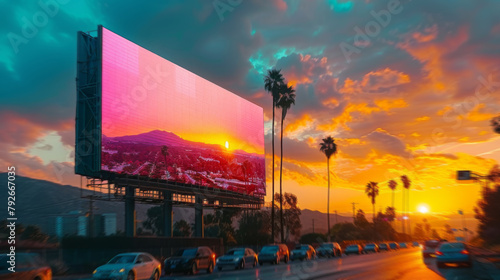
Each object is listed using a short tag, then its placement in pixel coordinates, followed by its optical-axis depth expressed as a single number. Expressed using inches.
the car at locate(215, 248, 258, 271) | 1284.4
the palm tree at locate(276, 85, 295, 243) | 2768.2
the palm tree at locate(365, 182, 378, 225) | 5783.5
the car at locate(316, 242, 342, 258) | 2117.4
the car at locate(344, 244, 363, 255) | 2479.1
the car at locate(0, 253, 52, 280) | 658.8
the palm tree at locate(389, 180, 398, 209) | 6530.5
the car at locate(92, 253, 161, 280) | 780.6
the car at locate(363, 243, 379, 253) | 2846.7
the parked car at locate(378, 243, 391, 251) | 3079.5
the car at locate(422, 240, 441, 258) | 1687.1
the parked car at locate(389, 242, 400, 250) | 3442.9
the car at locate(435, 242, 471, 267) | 1138.0
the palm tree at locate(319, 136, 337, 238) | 3919.8
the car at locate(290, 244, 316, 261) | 1788.9
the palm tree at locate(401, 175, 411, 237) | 6505.9
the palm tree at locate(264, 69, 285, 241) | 2763.3
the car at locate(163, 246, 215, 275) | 1110.4
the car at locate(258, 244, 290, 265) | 1556.8
